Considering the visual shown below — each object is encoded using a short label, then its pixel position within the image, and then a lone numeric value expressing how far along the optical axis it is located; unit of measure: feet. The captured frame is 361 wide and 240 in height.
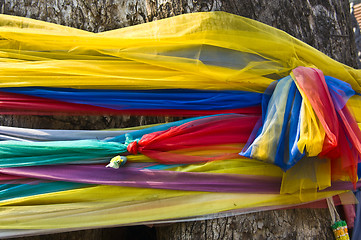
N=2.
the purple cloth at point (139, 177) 5.20
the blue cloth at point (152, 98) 5.52
